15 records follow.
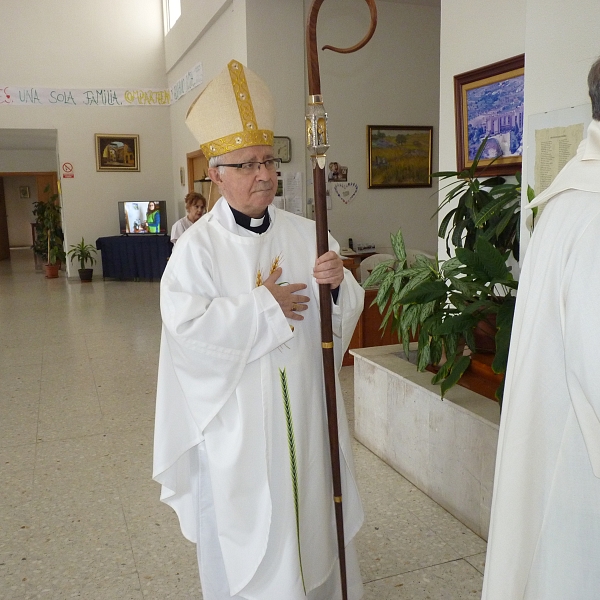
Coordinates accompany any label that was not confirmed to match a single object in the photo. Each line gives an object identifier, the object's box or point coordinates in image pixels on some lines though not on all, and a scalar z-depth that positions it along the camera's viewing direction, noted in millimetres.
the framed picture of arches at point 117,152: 10234
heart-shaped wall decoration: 6641
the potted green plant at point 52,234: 11047
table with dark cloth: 10117
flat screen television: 10398
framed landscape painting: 6691
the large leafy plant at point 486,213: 2646
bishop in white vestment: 1679
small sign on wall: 10172
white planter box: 2391
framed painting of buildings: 3098
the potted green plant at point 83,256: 10203
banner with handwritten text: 9617
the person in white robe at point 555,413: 1094
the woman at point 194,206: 6738
